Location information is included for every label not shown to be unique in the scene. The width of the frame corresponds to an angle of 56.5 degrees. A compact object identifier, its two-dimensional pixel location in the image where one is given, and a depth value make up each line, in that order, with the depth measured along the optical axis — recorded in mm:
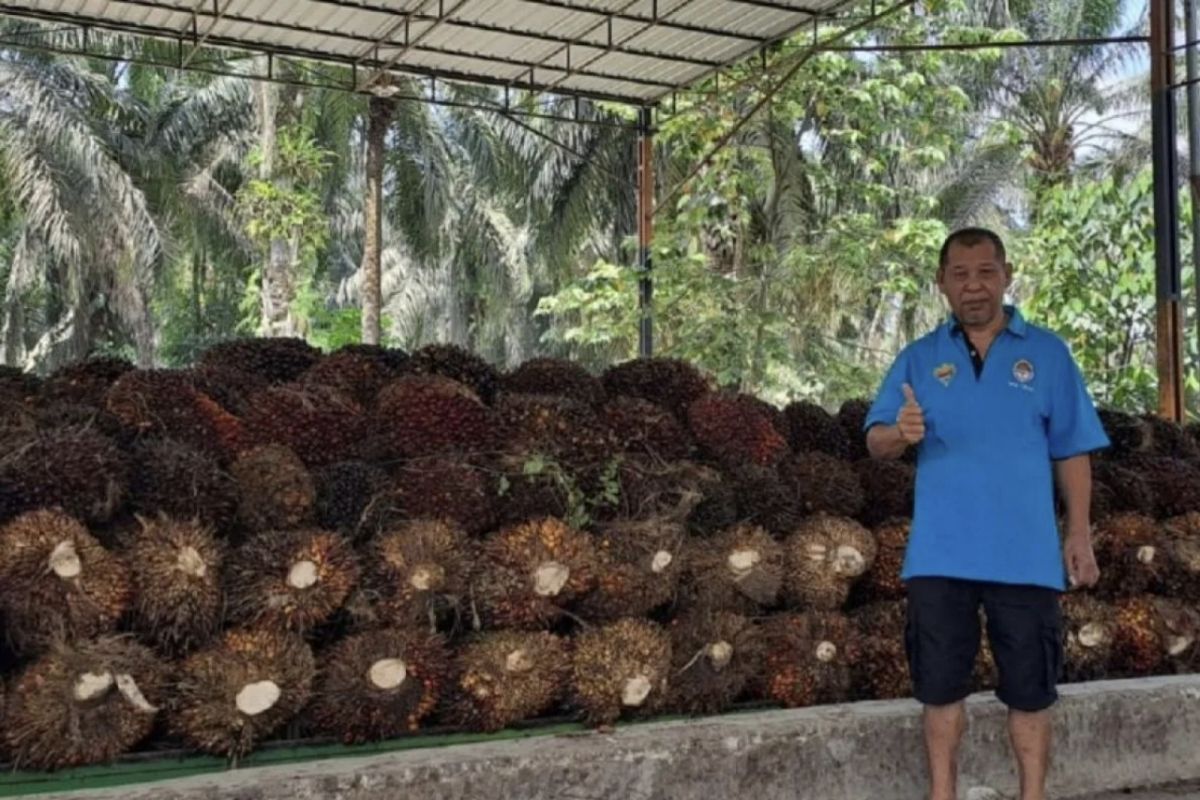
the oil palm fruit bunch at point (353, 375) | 4102
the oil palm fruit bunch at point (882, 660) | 4016
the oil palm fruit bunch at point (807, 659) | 3805
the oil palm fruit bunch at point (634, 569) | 3611
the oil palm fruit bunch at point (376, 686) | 3205
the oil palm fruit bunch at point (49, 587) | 2975
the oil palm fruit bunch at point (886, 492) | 4395
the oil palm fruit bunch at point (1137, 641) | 4457
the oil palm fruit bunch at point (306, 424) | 3699
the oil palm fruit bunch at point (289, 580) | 3197
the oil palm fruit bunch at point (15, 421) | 3281
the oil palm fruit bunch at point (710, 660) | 3652
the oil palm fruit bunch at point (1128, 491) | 4762
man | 3152
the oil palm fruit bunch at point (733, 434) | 4266
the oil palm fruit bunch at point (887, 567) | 4188
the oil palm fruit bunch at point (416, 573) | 3352
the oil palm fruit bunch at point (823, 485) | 4195
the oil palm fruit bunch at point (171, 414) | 3613
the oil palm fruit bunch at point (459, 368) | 4297
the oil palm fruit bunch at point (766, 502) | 4051
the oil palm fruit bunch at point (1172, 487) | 4902
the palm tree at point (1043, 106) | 21641
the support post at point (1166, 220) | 6934
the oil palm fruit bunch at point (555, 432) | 3781
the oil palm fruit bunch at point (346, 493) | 3508
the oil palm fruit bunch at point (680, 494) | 3805
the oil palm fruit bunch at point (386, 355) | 4352
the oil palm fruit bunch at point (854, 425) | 4746
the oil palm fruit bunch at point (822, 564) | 3973
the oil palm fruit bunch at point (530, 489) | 3654
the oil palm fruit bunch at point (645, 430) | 4008
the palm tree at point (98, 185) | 19125
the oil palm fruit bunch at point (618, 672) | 3471
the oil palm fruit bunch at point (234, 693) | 3041
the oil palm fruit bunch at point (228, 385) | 3861
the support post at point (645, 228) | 11109
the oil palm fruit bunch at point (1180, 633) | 4520
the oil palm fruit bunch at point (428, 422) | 3738
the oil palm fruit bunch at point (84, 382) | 3834
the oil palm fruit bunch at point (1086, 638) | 4355
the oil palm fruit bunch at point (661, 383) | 4543
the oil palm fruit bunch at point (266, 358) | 4285
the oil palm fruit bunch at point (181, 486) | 3293
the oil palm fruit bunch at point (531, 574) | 3465
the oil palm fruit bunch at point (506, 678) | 3359
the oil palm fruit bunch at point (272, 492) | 3408
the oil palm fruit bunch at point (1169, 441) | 5316
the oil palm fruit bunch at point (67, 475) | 3127
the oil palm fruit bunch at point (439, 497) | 3537
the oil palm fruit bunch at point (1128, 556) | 4527
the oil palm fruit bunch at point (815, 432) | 4625
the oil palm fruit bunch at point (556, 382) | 4355
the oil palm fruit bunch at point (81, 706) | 2861
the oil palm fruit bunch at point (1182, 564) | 4645
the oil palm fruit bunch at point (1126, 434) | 5262
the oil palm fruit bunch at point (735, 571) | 3812
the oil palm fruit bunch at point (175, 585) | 3102
